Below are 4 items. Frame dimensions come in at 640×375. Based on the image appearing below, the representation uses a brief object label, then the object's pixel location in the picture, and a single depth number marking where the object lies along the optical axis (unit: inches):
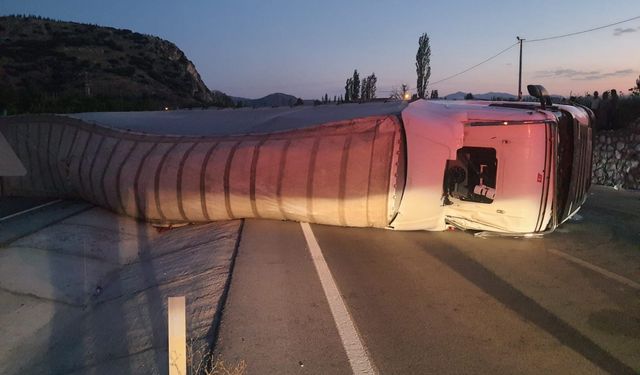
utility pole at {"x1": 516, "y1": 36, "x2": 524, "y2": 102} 1398.9
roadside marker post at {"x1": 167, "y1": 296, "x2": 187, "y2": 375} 113.9
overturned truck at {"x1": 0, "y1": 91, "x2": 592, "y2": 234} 273.6
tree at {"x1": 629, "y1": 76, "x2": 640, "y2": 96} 851.5
